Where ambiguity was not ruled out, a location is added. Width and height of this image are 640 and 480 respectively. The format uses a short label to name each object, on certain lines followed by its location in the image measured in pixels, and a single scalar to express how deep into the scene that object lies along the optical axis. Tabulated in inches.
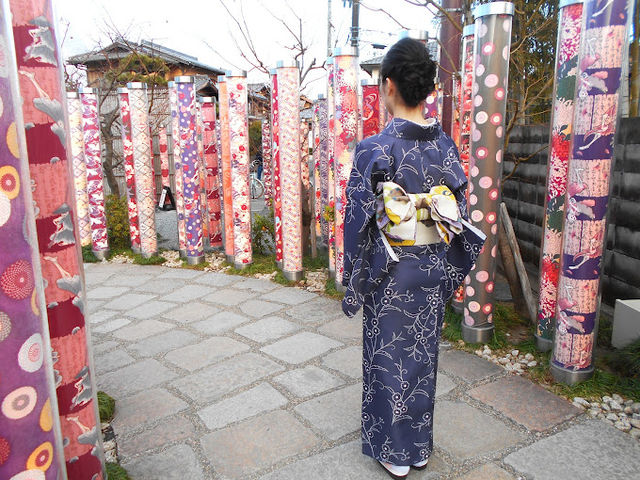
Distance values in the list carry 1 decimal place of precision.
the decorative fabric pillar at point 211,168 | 291.1
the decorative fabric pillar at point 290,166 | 226.5
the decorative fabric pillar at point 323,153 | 268.5
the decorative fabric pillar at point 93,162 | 282.7
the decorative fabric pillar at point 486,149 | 147.0
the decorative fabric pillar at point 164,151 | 337.4
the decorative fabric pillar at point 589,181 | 119.0
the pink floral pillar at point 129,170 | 287.0
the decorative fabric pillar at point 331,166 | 207.0
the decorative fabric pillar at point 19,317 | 54.4
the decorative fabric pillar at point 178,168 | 275.6
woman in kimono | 94.2
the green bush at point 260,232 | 290.7
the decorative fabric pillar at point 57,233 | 74.7
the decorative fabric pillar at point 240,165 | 247.8
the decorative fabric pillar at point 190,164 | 268.4
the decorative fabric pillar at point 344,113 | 200.2
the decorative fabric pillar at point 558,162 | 135.9
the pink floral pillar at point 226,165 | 262.7
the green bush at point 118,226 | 315.3
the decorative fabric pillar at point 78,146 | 289.0
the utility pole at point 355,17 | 543.9
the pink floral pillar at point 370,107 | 219.6
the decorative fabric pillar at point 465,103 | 173.8
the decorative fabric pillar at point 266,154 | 439.7
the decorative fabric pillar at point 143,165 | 280.5
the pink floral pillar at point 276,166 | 239.3
